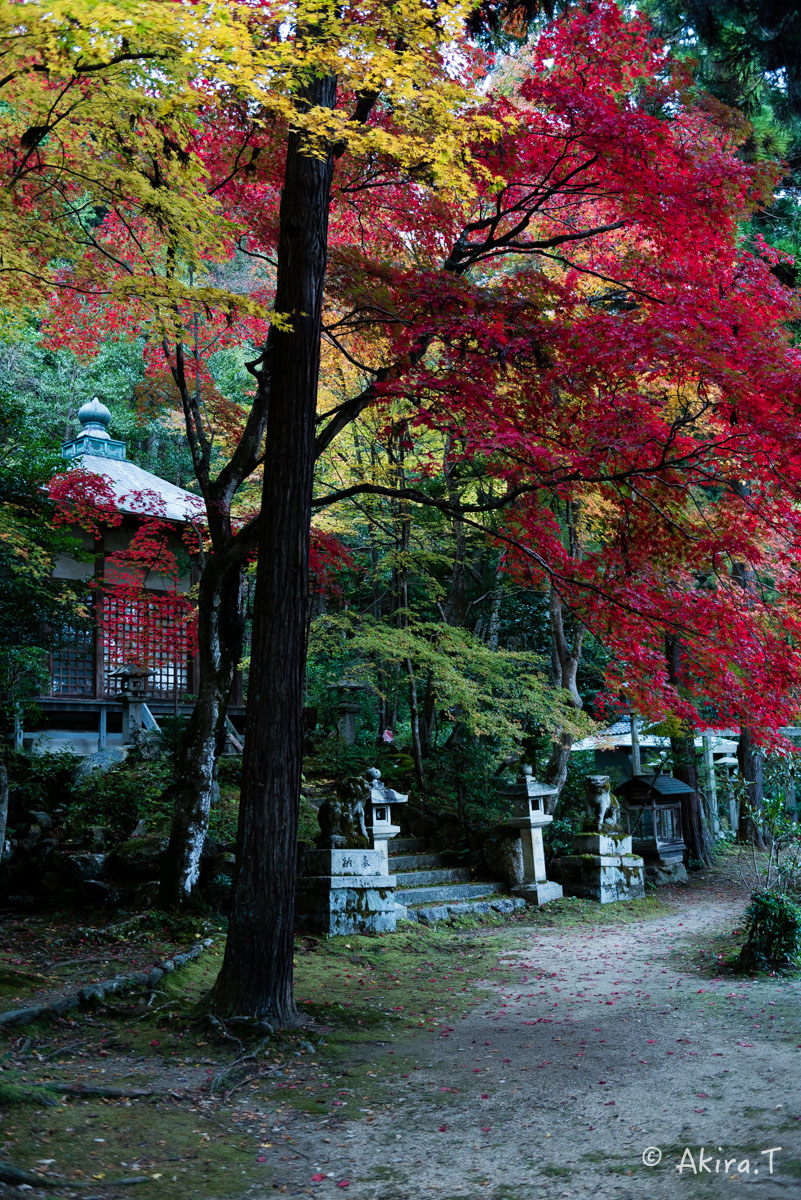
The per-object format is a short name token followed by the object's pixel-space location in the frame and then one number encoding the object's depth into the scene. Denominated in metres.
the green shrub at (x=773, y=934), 7.74
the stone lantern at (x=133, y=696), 15.04
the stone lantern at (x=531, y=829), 12.34
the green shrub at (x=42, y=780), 11.22
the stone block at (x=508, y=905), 11.64
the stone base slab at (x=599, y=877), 12.99
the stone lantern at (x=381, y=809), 10.49
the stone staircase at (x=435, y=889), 10.91
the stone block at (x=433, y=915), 10.56
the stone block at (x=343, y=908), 9.59
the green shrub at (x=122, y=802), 10.99
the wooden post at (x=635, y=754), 16.95
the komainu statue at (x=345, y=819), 9.90
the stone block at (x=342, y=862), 9.72
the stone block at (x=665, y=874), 15.12
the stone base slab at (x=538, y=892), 12.14
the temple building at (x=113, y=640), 14.80
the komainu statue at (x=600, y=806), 13.79
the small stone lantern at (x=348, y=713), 17.62
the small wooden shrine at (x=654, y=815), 15.70
